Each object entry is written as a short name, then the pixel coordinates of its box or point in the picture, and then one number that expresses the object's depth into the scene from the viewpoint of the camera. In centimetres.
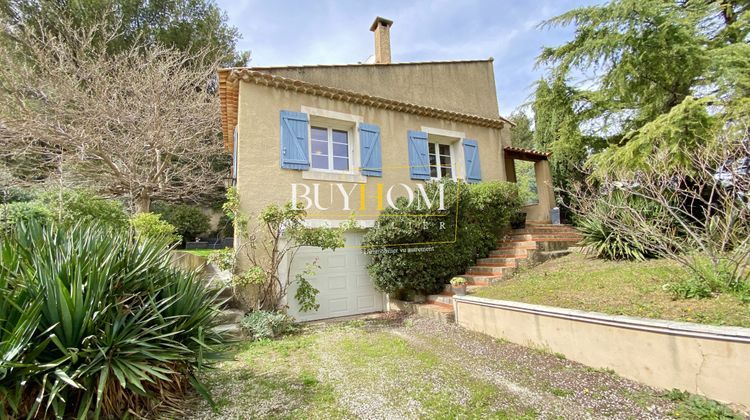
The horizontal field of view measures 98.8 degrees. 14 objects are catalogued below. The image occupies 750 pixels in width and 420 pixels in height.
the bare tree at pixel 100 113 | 1057
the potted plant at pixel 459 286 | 752
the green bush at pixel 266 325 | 666
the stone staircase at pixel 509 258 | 805
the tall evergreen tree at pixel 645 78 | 796
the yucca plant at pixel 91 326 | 281
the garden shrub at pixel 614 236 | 740
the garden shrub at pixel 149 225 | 791
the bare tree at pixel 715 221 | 480
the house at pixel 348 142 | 816
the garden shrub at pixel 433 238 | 833
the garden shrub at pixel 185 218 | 1767
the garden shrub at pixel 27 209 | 886
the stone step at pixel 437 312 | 741
